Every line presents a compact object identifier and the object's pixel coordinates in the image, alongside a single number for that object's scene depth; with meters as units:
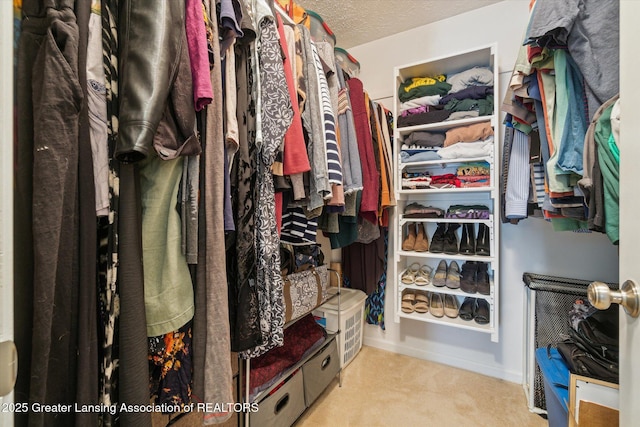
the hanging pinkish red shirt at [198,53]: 0.61
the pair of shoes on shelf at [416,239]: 1.77
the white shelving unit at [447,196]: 1.52
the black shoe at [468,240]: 1.63
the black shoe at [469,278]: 1.59
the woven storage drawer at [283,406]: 1.07
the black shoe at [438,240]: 1.70
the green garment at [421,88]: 1.73
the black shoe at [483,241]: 1.59
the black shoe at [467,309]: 1.64
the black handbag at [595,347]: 0.91
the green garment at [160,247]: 0.60
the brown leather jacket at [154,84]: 0.51
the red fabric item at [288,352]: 1.13
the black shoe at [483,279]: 1.56
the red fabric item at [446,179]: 1.67
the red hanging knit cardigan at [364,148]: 1.41
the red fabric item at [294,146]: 0.89
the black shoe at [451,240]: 1.67
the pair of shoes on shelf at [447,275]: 1.66
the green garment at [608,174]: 0.65
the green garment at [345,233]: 1.42
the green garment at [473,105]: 1.56
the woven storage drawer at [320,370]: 1.33
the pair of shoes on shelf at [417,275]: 1.73
